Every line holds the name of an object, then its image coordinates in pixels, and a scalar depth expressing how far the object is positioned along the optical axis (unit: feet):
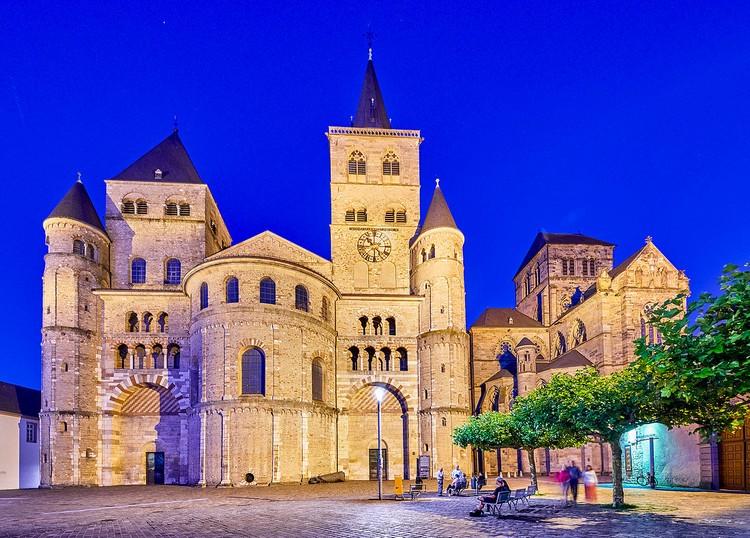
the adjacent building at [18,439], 168.35
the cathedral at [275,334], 147.64
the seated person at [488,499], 71.36
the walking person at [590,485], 84.43
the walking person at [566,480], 80.33
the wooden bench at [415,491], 98.37
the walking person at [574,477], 78.07
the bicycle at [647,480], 118.64
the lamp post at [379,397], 96.06
